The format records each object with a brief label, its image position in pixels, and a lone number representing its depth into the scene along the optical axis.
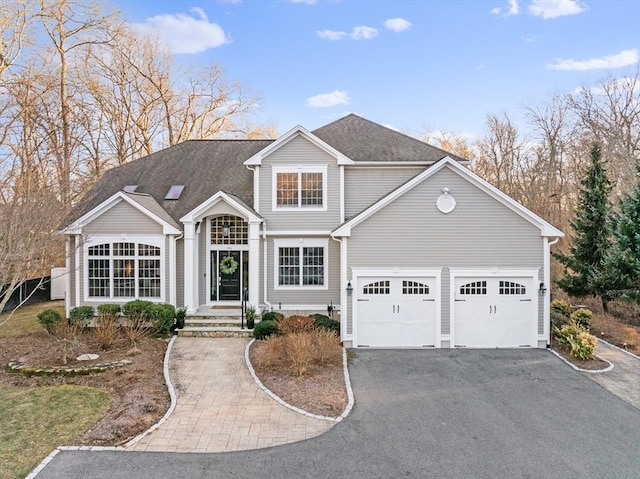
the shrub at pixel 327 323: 11.61
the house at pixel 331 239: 11.41
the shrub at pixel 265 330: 11.60
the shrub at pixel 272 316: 12.36
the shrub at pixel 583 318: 12.17
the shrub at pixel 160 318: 11.98
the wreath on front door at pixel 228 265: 14.30
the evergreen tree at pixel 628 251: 12.73
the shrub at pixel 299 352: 9.15
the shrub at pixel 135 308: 12.21
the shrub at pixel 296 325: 11.17
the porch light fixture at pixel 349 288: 11.37
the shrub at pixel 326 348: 9.69
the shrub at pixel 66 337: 9.96
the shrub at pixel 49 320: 12.39
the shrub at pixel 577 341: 10.20
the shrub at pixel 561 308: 13.38
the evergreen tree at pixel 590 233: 15.40
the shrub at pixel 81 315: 12.53
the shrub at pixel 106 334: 10.95
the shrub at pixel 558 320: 12.42
